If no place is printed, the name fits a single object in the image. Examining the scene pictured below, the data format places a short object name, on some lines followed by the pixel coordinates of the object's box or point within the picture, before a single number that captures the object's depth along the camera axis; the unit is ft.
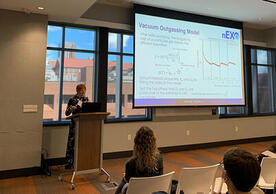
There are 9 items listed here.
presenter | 11.55
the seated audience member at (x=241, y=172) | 3.22
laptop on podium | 10.20
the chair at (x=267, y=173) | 6.67
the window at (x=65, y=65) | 14.25
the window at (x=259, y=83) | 20.76
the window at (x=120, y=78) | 15.81
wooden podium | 10.18
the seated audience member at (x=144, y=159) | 5.89
